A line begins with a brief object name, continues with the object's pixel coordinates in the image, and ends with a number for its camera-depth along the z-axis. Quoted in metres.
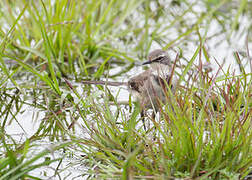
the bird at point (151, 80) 9.44
